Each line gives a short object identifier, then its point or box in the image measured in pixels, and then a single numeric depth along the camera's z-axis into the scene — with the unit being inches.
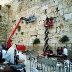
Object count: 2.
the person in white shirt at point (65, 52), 183.3
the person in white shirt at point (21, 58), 130.8
